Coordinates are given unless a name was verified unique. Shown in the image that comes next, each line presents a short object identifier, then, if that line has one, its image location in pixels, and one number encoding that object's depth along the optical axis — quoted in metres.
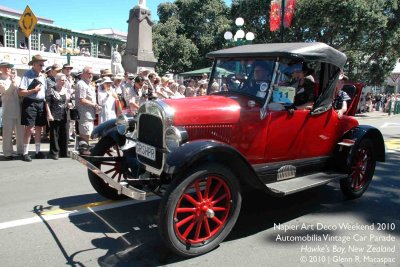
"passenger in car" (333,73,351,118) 5.70
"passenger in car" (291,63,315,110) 4.67
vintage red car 3.50
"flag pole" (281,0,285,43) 16.10
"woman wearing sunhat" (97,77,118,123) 7.84
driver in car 4.38
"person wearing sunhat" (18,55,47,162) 6.94
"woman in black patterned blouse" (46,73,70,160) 7.26
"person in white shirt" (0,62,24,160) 7.07
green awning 22.96
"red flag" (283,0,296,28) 17.05
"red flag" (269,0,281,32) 17.56
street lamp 16.25
